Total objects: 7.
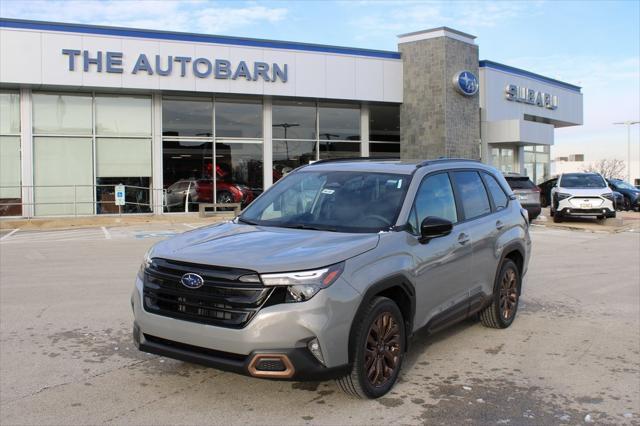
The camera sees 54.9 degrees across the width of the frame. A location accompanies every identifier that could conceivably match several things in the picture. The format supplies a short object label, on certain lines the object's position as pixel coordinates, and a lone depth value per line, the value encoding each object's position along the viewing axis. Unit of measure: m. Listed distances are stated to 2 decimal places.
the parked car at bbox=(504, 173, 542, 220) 19.08
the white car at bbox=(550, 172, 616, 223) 19.61
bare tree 95.81
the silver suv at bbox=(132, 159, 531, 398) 3.90
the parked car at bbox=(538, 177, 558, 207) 28.06
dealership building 20.33
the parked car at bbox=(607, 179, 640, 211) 29.69
